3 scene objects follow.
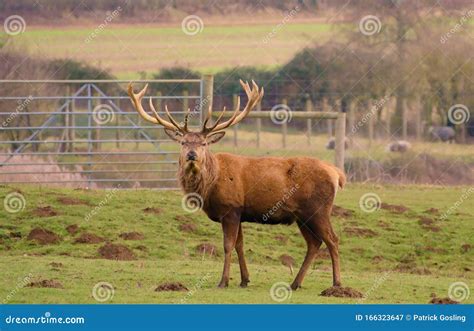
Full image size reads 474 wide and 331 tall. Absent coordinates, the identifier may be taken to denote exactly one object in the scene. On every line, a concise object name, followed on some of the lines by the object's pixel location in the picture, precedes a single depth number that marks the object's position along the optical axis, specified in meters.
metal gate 24.33
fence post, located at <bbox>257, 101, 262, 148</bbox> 28.61
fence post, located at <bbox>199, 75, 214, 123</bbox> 23.83
